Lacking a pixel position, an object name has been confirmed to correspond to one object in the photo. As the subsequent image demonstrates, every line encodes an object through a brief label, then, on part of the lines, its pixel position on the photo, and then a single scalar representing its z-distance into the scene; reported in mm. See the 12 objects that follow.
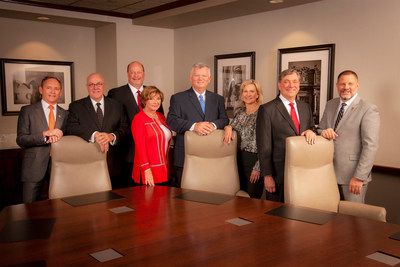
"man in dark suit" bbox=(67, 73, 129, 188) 3393
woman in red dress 3168
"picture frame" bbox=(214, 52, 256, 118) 5133
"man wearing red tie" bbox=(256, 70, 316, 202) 2979
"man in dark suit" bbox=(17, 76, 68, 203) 3176
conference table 1513
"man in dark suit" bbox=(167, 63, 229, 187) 3318
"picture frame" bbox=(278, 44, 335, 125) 4188
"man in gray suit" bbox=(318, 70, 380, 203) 2900
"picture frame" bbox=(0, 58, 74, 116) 5436
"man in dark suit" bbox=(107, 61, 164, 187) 3861
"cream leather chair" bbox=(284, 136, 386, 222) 2590
